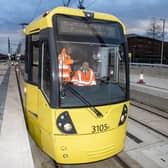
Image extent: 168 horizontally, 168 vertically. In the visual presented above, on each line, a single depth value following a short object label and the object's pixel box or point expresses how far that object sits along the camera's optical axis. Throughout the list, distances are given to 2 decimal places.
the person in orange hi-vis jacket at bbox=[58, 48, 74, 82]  3.06
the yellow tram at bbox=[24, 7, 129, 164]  3.02
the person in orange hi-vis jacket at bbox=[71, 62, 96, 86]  3.27
